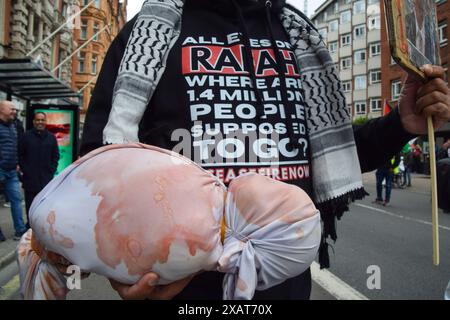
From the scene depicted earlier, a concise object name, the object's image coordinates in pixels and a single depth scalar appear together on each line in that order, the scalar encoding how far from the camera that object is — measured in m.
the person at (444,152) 8.41
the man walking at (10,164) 4.90
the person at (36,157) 5.38
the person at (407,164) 14.52
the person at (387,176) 8.89
